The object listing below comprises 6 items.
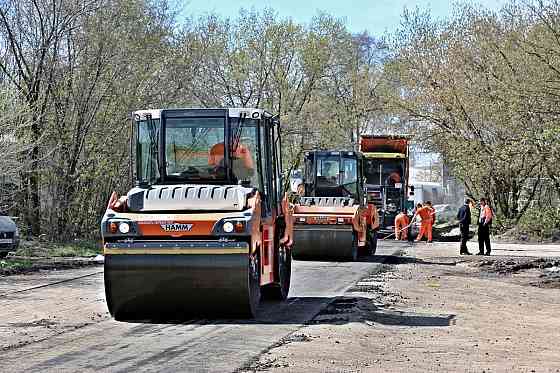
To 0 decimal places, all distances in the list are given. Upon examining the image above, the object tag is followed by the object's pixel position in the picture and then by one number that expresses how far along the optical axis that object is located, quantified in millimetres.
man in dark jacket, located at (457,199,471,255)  30664
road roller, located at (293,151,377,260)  25312
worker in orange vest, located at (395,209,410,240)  41219
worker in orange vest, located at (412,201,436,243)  39688
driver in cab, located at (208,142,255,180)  14555
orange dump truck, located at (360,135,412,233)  43375
